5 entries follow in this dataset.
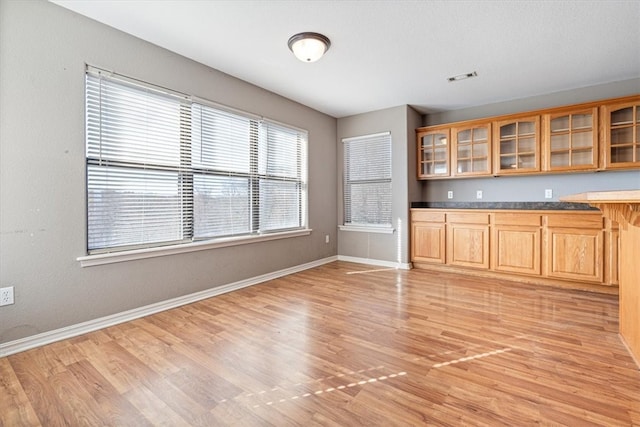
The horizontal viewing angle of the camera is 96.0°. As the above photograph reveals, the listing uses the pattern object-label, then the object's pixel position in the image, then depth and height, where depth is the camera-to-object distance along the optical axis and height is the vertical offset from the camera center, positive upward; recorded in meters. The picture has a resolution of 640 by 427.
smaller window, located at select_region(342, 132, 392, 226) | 4.66 +0.52
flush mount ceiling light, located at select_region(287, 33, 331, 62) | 2.54 +1.51
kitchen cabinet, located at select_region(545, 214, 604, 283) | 3.25 -0.42
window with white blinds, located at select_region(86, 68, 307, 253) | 2.40 +0.44
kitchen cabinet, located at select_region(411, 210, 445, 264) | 4.27 -0.38
